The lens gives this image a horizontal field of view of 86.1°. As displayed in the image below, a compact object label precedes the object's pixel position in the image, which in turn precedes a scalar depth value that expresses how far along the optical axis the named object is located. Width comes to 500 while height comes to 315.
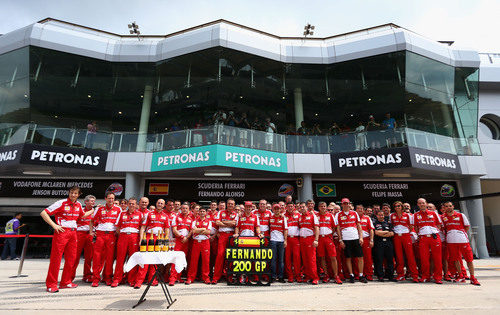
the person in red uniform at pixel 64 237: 5.03
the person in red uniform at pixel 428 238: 6.21
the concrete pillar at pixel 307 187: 12.19
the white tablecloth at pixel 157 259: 3.92
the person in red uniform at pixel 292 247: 6.25
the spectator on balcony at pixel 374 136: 11.62
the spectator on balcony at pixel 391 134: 11.47
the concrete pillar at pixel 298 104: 14.71
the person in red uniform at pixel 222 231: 6.13
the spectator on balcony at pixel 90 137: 11.70
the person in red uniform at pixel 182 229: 6.22
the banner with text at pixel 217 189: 12.91
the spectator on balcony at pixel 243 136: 11.16
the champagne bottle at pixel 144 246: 4.17
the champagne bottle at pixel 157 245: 4.21
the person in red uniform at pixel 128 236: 5.67
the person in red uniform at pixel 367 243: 6.53
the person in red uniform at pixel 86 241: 5.95
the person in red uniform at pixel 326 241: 6.16
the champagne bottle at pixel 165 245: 4.27
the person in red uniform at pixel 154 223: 5.77
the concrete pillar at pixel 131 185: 11.82
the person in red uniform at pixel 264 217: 6.57
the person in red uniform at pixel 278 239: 6.25
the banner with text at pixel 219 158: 10.52
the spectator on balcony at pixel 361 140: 11.77
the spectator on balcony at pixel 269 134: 11.68
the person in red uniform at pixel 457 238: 6.18
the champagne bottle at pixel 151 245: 4.21
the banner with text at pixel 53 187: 12.83
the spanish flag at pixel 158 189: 12.88
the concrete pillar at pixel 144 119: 12.03
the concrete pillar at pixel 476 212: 12.47
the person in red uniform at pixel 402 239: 6.48
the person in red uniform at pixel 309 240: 6.05
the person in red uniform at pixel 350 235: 6.23
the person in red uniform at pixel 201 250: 6.05
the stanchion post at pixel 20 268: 6.89
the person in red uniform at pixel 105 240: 5.70
